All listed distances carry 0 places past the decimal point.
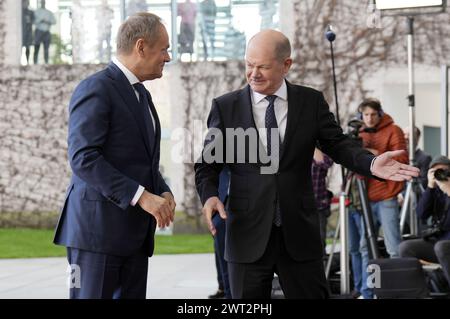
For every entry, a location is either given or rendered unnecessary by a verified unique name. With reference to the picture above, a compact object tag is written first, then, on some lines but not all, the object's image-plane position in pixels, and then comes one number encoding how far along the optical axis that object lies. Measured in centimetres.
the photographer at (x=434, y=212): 719
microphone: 678
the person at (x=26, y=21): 1636
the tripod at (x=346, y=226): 750
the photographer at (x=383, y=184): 805
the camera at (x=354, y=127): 741
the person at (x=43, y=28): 1634
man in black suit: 394
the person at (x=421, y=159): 912
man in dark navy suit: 357
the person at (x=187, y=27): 1593
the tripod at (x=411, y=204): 873
